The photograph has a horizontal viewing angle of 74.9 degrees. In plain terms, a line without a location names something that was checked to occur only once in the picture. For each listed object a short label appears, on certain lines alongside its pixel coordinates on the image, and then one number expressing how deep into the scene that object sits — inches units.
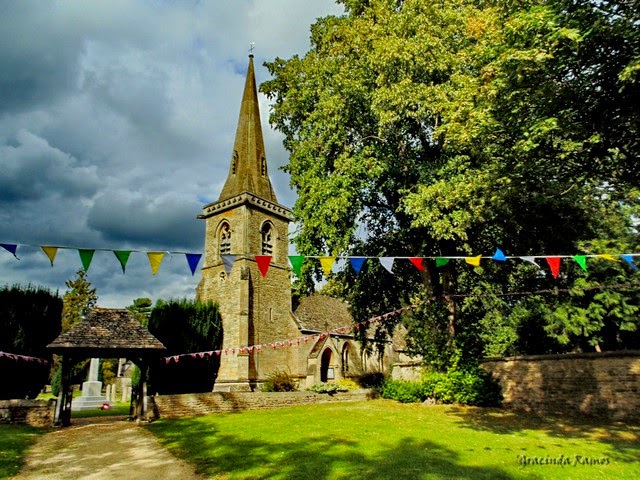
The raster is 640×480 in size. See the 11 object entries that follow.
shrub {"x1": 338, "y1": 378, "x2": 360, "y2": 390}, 963.3
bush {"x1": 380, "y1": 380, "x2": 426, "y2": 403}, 689.0
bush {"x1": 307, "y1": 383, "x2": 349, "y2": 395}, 829.8
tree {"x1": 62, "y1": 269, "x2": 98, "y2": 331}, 1584.6
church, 1021.2
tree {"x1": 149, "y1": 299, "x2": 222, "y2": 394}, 847.1
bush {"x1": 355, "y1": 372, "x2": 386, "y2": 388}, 1030.7
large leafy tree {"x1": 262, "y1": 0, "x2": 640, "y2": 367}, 353.4
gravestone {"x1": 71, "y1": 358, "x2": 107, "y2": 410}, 861.2
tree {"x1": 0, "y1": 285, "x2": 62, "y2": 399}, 662.5
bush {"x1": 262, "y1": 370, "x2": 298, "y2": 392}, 847.8
